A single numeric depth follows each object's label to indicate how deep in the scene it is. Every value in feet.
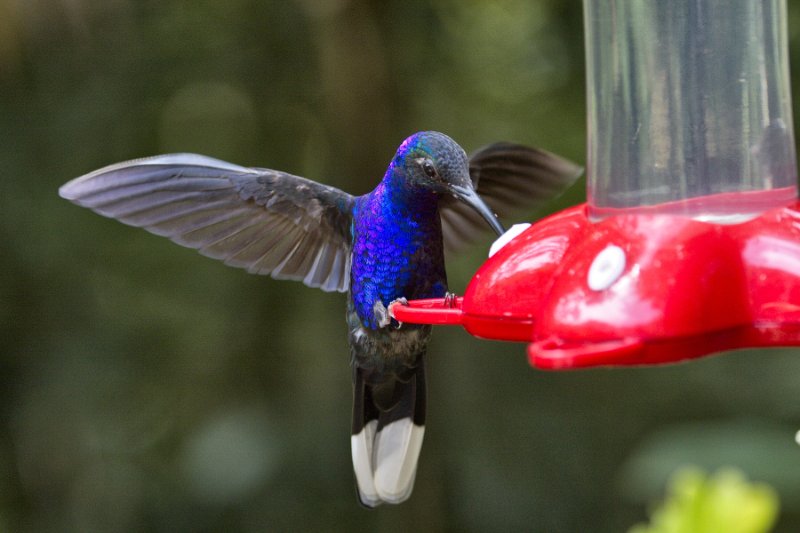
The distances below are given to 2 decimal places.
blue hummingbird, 9.81
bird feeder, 9.40
